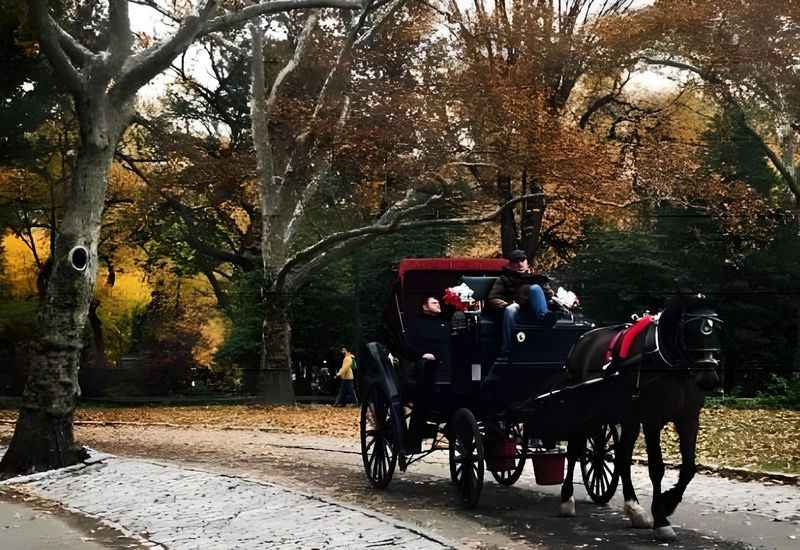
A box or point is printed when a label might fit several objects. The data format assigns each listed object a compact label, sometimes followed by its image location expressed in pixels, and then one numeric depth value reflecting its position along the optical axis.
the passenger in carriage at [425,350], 13.29
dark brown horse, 9.25
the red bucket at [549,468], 12.51
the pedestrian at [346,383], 36.81
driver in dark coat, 11.95
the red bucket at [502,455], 12.60
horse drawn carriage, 11.49
